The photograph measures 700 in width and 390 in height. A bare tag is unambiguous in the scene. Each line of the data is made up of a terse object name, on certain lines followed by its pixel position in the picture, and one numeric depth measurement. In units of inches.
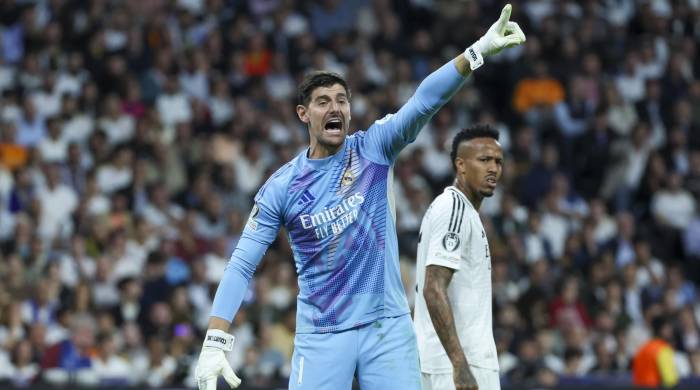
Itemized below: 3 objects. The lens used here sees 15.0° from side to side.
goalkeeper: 546.0
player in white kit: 598.5
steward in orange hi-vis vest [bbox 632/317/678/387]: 1069.1
